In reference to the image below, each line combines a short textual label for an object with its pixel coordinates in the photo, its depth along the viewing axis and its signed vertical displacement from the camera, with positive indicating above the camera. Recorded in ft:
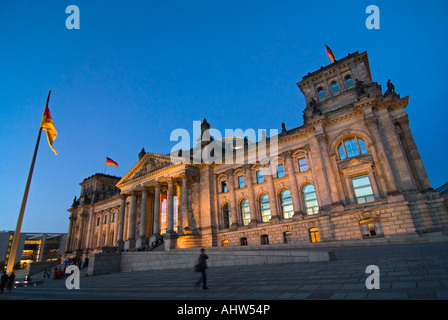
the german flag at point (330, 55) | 112.30 +79.90
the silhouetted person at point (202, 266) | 28.29 -1.95
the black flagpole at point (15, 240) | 51.39 +4.92
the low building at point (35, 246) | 301.84 +20.10
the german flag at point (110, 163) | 155.37 +56.20
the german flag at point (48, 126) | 64.76 +34.00
